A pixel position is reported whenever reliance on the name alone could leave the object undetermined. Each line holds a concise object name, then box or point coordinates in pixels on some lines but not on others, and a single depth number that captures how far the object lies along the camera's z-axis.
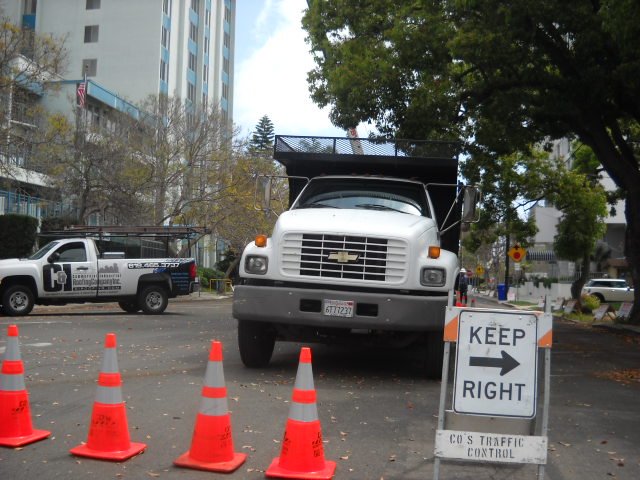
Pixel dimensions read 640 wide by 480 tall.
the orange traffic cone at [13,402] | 5.98
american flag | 30.52
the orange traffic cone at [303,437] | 5.30
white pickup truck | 18.97
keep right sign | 5.09
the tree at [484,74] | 15.31
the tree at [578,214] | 30.22
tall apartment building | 53.25
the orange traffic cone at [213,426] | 5.48
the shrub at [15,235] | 27.14
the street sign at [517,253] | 34.69
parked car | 41.66
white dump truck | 8.68
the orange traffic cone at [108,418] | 5.71
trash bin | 46.12
